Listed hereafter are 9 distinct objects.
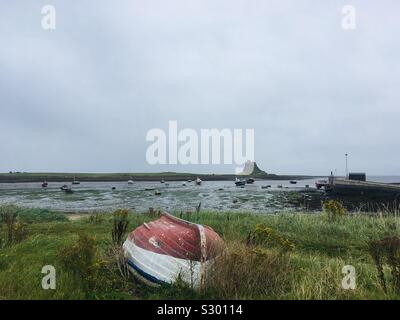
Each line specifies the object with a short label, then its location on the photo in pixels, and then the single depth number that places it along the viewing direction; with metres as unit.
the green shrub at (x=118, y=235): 8.62
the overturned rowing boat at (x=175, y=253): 6.69
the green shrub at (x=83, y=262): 6.48
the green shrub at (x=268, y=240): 7.54
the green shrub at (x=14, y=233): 11.03
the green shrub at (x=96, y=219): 18.42
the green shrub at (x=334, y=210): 17.27
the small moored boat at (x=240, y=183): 93.12
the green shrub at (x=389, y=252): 6.29
